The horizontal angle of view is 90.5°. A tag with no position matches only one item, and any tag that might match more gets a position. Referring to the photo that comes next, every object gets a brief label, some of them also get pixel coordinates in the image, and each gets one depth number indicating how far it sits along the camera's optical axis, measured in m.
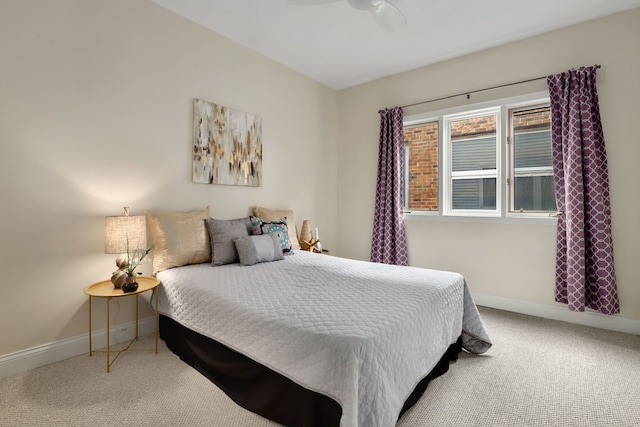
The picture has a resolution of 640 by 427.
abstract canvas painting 3.02
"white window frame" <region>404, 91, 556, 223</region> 3.25
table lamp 2.21
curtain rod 3.14
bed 1.34
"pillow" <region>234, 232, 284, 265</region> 2.70
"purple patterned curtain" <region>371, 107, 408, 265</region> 3.99
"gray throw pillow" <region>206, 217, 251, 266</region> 2.69
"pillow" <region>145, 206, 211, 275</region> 2.54
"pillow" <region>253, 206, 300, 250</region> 3.46
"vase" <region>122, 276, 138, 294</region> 2.14
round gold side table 2.07
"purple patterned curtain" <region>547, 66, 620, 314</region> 2.76
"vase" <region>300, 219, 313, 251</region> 3.95
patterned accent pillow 3.12
